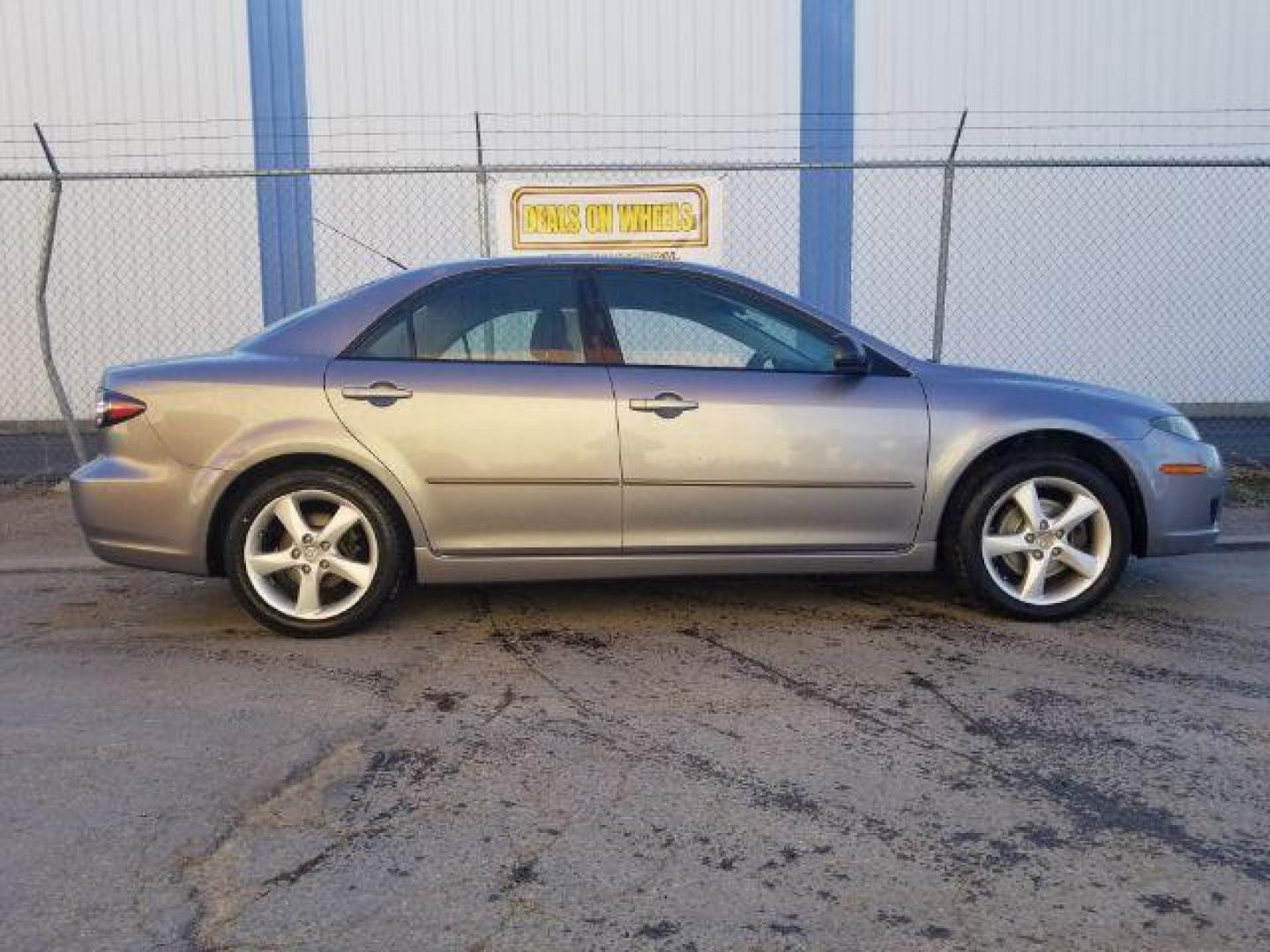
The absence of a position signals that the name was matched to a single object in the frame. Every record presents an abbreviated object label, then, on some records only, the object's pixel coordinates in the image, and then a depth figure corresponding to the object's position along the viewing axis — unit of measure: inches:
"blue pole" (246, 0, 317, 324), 459.2
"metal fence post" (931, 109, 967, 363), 297.0
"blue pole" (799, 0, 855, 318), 464.4
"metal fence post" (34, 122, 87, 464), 294.7
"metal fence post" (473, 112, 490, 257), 298.6
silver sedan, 173.5
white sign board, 308.2
